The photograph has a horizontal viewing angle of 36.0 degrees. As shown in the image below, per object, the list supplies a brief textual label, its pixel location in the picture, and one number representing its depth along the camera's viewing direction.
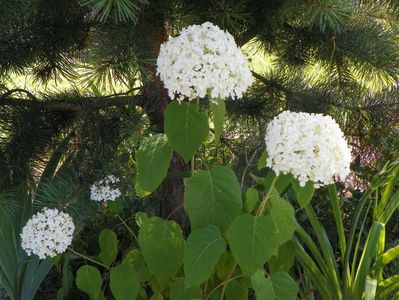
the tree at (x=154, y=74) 1.37
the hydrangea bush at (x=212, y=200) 0.97
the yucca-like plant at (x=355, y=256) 1.45
